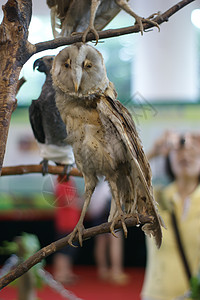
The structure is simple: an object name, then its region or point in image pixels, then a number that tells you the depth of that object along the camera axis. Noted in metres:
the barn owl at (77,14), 1.45
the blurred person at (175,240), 2.32
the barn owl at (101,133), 1.27
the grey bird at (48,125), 1.50
